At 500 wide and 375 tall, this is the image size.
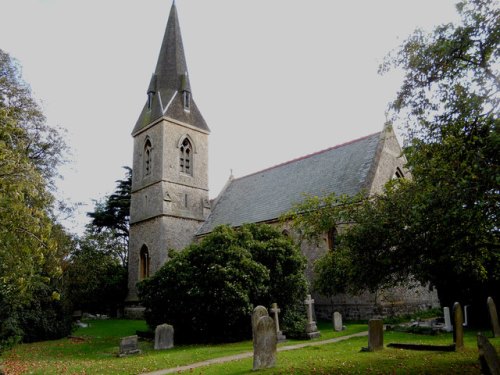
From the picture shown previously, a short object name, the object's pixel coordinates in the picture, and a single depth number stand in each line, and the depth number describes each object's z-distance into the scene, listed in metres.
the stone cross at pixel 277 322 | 13.80
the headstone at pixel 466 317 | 15.06
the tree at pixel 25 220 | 6.15
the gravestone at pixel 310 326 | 14.16
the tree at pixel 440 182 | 6.00
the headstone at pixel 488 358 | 5.83
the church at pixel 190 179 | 20.89
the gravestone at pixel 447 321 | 13.66
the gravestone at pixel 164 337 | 13.58
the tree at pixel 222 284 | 14.74
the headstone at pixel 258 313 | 10.12
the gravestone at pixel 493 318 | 11.34
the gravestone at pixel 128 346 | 12.27
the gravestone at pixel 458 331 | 9.60
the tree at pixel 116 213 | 38.88
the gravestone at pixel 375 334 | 10.13
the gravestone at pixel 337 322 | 15.63
